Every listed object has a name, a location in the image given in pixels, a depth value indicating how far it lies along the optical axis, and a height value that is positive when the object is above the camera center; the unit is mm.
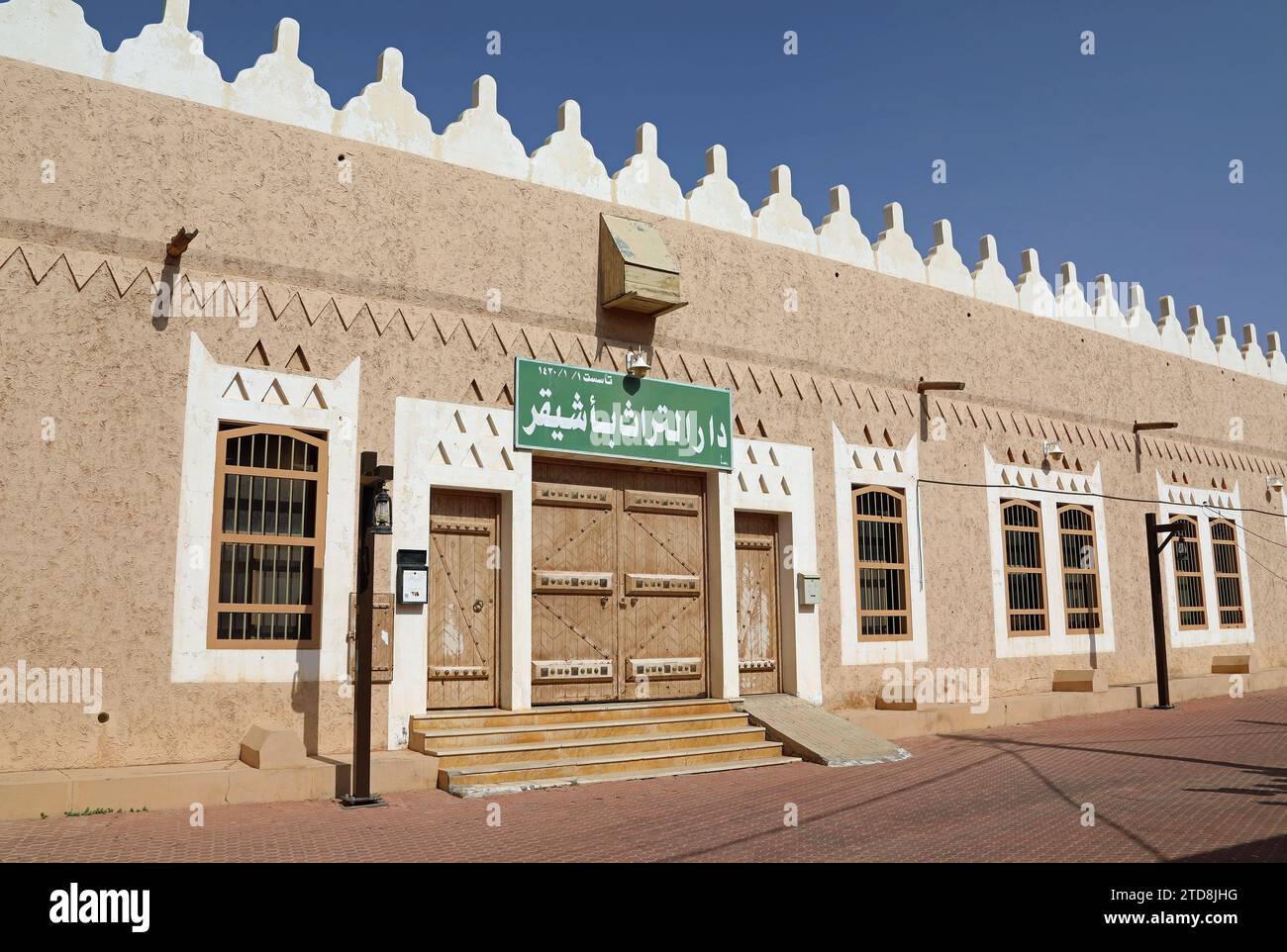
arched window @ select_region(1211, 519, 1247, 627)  19969 +717
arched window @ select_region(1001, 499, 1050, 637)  15930 +662
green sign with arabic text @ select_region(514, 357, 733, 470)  11703 +2355
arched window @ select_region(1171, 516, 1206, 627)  18969 +559
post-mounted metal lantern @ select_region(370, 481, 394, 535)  9031 +915
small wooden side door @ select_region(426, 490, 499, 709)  11070 +208
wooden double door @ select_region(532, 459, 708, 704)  11836 +398
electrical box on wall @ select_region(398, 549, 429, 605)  10398 +432
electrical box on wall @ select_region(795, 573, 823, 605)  13414 +354
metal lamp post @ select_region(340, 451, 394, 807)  8945 +204
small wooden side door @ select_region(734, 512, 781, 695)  13367 +149
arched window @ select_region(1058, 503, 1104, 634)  16859 +694
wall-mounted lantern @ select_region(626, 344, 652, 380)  12320 +2966
